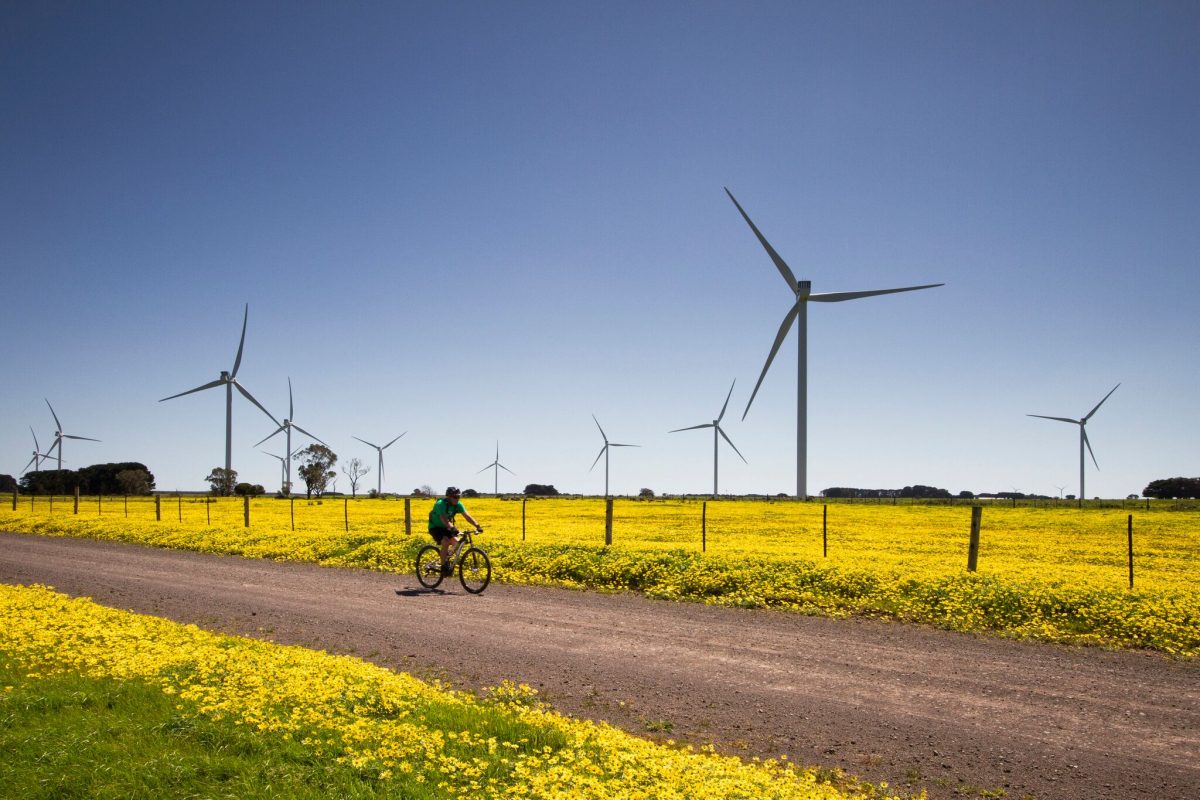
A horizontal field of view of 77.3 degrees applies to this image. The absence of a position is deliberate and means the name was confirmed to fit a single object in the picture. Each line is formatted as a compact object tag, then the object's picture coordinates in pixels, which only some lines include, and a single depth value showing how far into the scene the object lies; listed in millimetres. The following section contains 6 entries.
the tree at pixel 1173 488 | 138875
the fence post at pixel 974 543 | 19562
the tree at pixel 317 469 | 142625
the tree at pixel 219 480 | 121700
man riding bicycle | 18250
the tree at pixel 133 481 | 134500
